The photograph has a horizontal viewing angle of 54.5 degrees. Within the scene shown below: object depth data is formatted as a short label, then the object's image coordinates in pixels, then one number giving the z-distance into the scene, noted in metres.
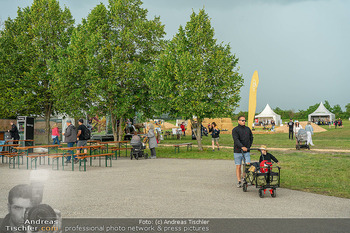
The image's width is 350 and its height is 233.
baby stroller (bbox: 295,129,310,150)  19.80
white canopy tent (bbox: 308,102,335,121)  67.38
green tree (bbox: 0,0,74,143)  27.83
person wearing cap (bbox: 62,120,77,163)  14.91
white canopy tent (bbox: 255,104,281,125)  63.78
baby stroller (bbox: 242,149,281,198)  7.30
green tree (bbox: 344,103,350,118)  114.10
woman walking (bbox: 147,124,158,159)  17.52
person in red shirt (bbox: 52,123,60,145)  23.31
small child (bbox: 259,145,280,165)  7.79
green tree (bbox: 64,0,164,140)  22.17
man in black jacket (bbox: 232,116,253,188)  8.34
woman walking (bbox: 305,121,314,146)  22.22
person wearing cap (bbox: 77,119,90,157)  14.93
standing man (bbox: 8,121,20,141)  20.62
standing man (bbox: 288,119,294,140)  31.55
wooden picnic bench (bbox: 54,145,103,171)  13.00
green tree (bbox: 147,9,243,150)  19.11
